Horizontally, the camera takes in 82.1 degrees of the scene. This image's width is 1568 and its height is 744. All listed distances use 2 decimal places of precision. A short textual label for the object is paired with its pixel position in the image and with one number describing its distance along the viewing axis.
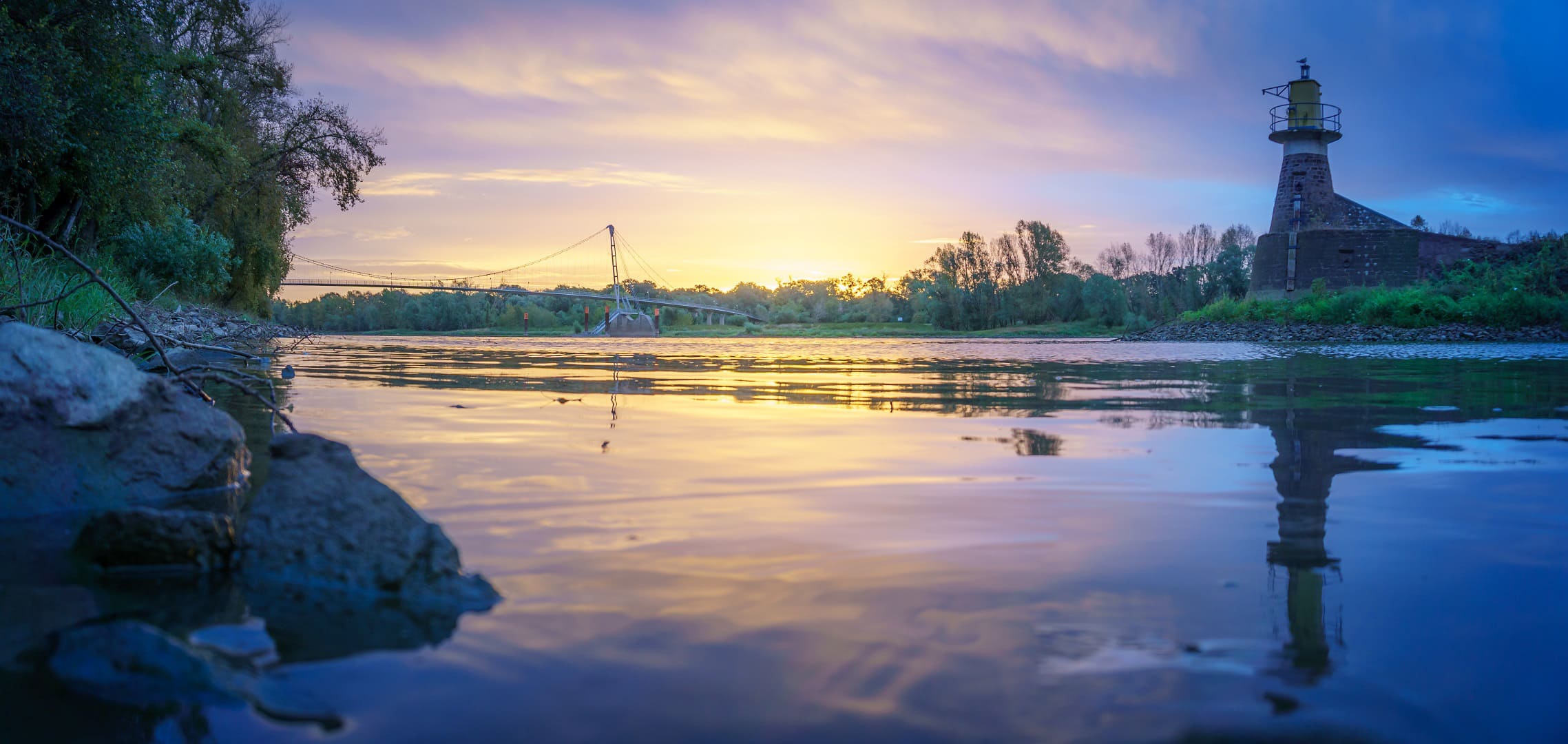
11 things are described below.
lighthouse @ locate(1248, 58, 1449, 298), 43.94
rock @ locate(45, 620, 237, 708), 1.61
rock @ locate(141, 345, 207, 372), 8.08
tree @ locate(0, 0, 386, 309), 10.43
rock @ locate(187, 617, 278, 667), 1.80
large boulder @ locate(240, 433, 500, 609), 2.19
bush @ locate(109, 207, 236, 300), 20.72
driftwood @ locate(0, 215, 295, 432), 3.87
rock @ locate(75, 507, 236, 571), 2.31
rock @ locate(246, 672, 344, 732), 1.55
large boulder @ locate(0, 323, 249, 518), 3.04
